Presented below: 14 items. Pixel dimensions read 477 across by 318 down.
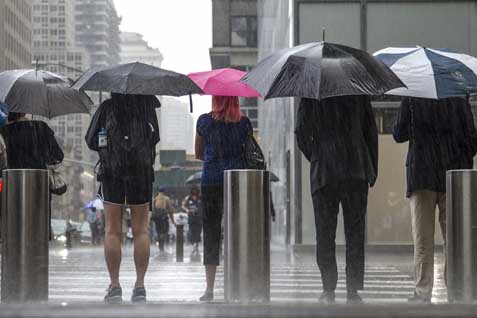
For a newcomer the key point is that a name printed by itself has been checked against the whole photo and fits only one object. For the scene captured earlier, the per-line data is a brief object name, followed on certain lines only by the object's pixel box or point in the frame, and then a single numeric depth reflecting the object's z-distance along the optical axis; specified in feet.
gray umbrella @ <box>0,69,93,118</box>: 65.00
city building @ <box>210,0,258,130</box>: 393.91
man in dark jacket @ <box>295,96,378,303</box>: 49.57
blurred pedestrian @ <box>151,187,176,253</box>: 182.50
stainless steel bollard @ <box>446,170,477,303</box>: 50.29
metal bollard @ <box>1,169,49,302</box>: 50.55
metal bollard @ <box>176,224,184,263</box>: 126.21
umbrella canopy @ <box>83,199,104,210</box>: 283.38
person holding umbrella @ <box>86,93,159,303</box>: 52.47
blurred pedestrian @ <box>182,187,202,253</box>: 164.45
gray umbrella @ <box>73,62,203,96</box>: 54.54
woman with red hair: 55.21
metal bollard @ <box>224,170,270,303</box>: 50.80
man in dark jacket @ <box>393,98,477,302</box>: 53.67
